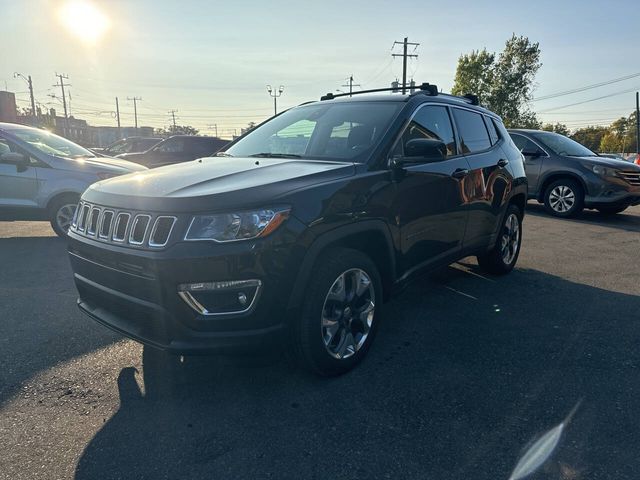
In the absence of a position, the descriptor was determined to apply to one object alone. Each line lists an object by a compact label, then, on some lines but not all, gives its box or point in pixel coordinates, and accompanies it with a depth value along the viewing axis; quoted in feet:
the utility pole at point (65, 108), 190.41
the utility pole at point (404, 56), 143.60
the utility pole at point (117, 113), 285.66
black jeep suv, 7.48
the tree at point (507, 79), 127.65
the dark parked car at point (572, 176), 28.55
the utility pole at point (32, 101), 208.23
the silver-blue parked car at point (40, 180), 21.61
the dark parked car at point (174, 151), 42.22
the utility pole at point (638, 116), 146.40
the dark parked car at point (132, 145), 50.65
